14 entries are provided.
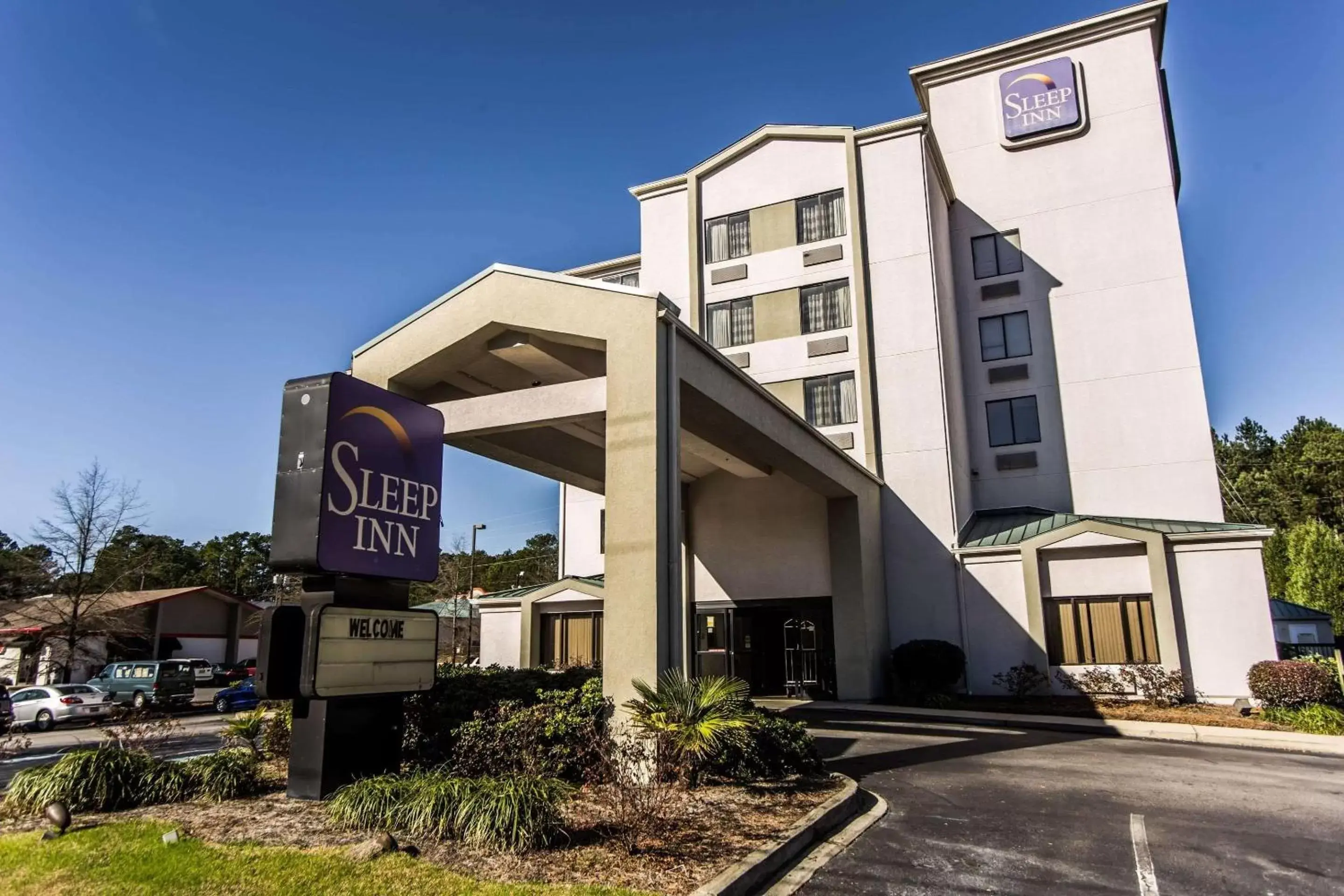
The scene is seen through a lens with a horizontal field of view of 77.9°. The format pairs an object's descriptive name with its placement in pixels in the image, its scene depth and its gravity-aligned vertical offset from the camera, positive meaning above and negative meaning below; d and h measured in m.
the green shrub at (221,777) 9.23 -1.54
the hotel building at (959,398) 20.86 +6.55
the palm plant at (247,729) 11.27 -1.22
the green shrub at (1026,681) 20.58 -1.32
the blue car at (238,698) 29.19 -2.12
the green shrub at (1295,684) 17.19 -1.25
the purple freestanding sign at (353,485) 9.30 +1.76
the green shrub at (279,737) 11.43 -1.35
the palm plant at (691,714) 9.24 -0.96
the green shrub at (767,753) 10.16 -1.51
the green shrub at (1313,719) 15.80 -1.84
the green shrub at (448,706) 10.98 -0.94
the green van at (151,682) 29.72 -1.54
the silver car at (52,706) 25.03 -1.99
